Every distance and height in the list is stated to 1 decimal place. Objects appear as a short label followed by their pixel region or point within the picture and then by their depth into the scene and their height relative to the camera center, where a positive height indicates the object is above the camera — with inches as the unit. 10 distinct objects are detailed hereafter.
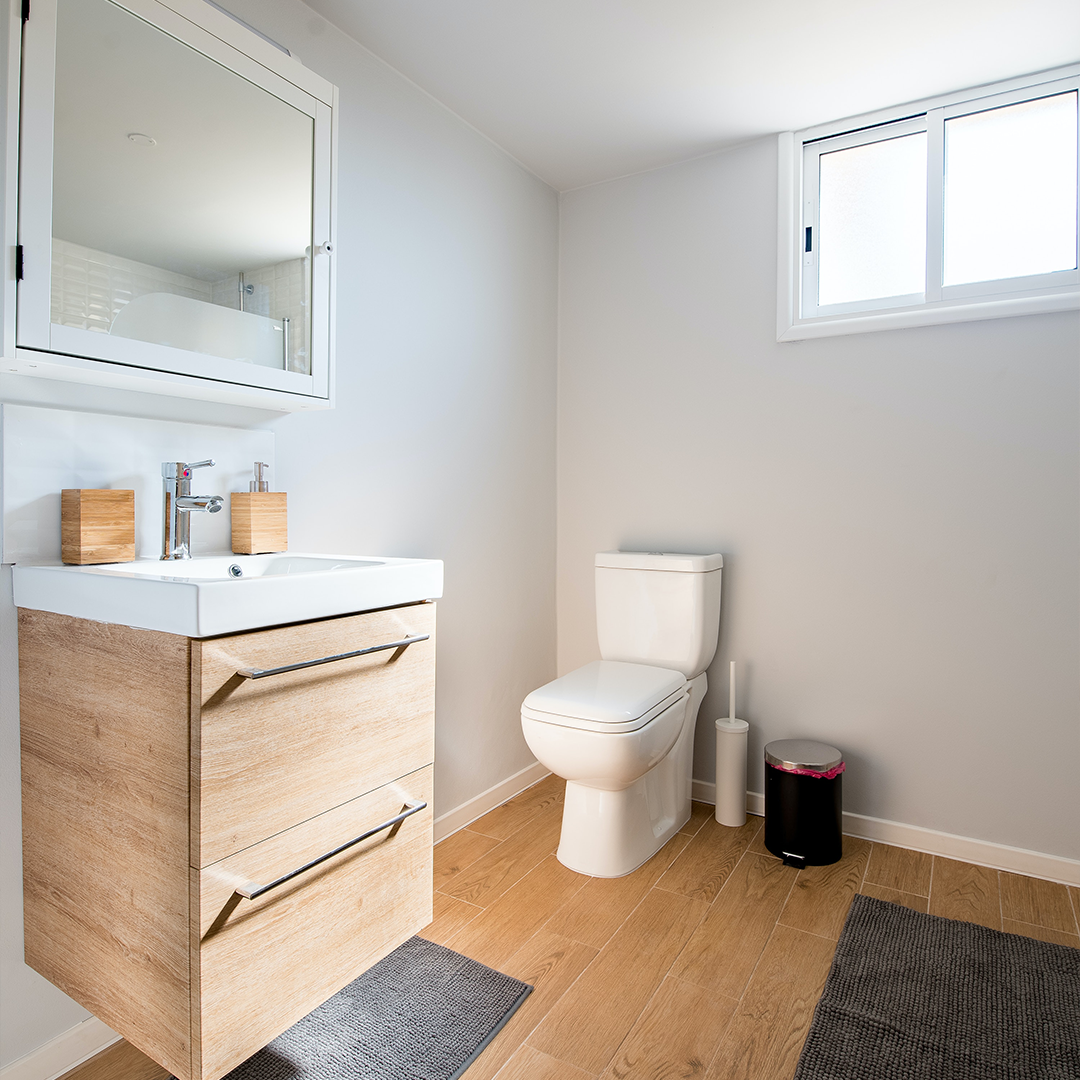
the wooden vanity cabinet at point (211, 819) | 39.3 -17.8
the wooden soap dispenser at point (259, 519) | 61.4 +0.7
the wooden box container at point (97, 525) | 50.0 +0.0
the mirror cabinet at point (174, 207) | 44.8 +23.3
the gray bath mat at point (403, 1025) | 52.2 -38.6
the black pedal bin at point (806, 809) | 81.0 -30.8
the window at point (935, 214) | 79.3 +38.5
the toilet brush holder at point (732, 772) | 90.5 -30.0
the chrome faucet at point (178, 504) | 55.7 +1.7
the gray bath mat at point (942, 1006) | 52.7 -37.9
